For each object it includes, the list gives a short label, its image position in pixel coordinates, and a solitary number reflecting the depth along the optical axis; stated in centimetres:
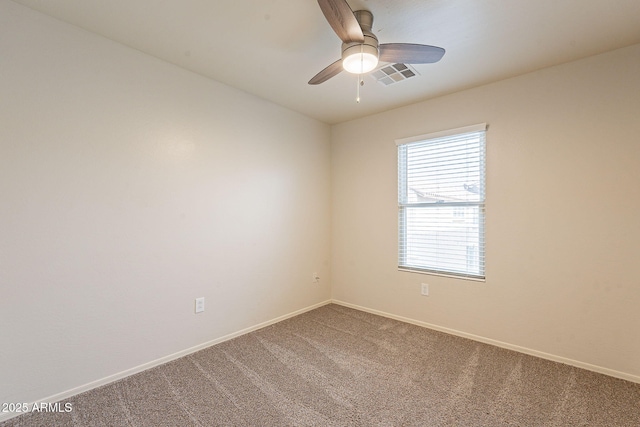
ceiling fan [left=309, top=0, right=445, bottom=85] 161
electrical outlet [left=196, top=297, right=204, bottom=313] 267
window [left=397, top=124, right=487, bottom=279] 292
